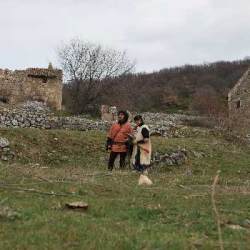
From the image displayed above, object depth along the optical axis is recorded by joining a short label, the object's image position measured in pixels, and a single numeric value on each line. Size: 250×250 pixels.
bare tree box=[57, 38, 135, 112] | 32.38
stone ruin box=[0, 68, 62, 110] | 32.41
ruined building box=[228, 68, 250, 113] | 32.56
